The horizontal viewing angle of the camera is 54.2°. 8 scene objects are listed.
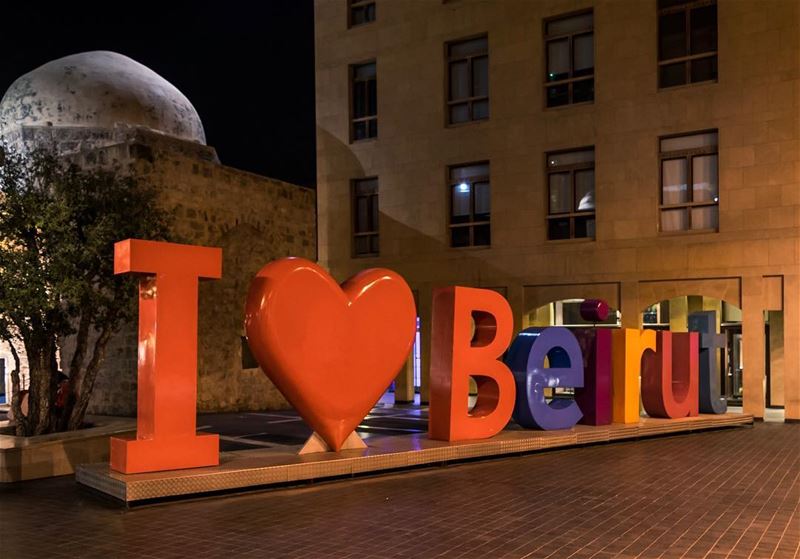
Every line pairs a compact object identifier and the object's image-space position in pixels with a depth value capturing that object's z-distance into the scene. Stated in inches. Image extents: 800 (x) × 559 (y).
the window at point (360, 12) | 991.0
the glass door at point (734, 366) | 939.3
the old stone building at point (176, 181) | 791.7
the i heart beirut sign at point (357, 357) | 387.2
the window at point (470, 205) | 906.1
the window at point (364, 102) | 985.5
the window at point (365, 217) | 982.4
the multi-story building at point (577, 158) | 750.5
